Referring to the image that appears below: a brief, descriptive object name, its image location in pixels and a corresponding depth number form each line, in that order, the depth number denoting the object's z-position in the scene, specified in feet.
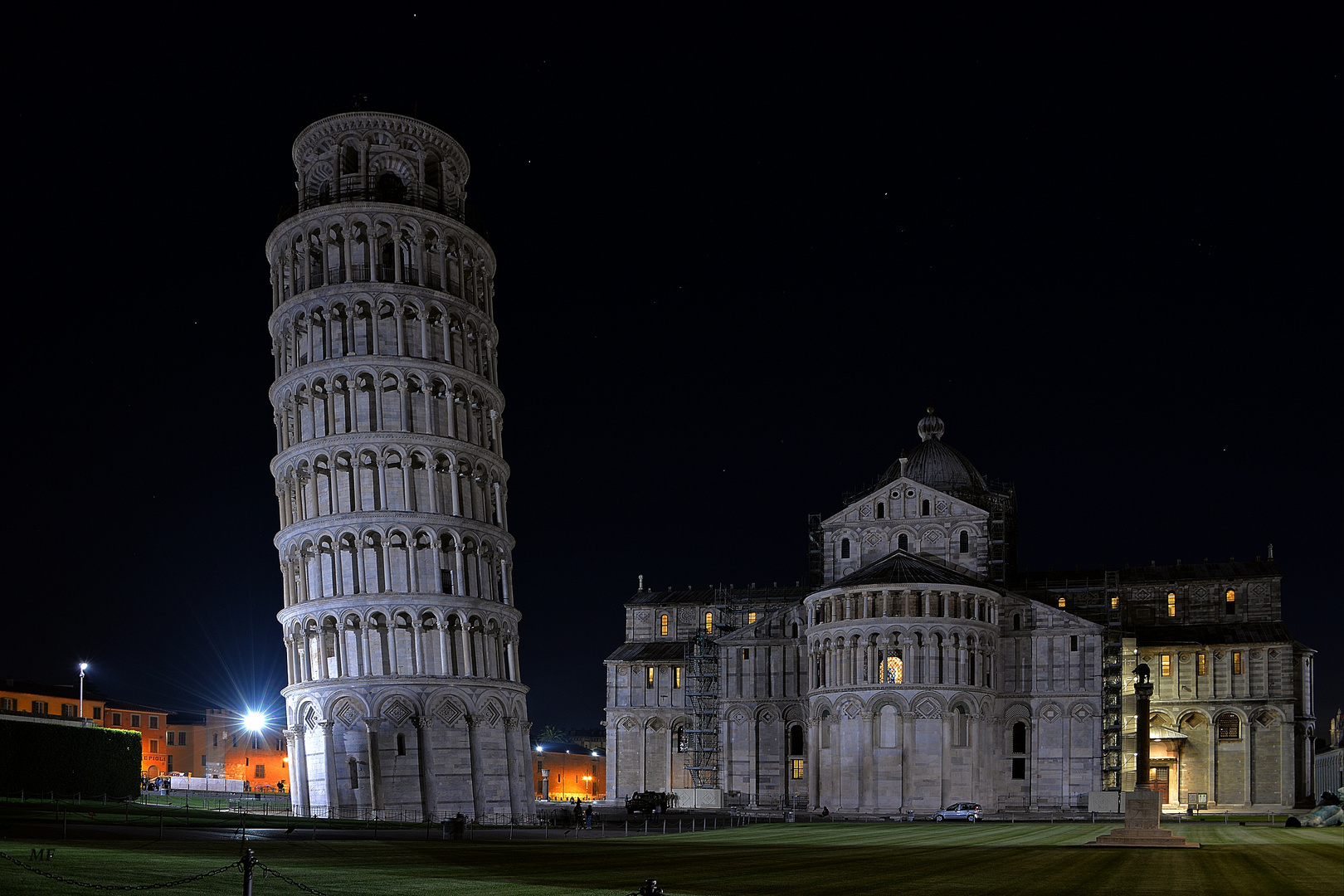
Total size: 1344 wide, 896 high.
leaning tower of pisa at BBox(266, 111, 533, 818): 210.59
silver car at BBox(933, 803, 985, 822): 253.85
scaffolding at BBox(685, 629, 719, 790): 320.70
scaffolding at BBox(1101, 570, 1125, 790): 290.76
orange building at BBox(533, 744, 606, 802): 454.81
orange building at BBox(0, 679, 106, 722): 339.57
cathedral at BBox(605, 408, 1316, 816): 276.41
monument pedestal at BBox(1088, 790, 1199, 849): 151.64
